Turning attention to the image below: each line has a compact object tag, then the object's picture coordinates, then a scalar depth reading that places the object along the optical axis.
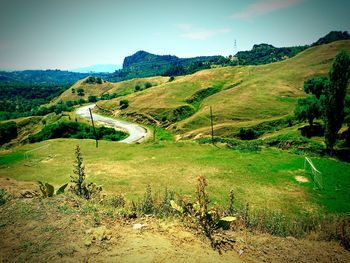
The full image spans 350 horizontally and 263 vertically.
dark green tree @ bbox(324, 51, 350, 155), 42.28
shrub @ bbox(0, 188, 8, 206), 13.47
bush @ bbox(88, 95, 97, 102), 188.02
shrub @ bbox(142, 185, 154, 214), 14.87
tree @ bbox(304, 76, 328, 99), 69.56
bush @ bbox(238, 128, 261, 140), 66.00
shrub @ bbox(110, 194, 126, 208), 16.10
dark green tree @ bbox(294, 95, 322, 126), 54.98
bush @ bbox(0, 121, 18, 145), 107.28
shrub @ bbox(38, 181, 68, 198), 15.88
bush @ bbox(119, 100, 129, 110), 120.82
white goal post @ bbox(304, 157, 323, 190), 32.43
